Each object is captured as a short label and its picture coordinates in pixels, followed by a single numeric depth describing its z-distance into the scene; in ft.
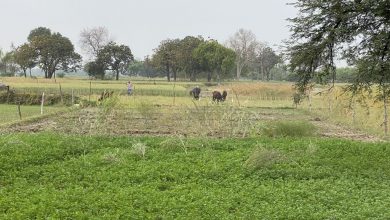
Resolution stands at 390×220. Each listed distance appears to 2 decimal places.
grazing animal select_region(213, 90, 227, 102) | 100.37
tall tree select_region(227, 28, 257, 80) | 328.49
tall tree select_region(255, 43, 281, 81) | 335.63
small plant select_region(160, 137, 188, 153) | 47.19
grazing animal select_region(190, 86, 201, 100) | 112.00
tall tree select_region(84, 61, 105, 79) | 263.90
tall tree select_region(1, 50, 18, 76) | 311.47
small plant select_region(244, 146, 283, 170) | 38.65
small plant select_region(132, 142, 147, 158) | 43.24
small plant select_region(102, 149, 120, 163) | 40.24
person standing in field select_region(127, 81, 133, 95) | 119.78
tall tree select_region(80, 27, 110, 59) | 320.50
